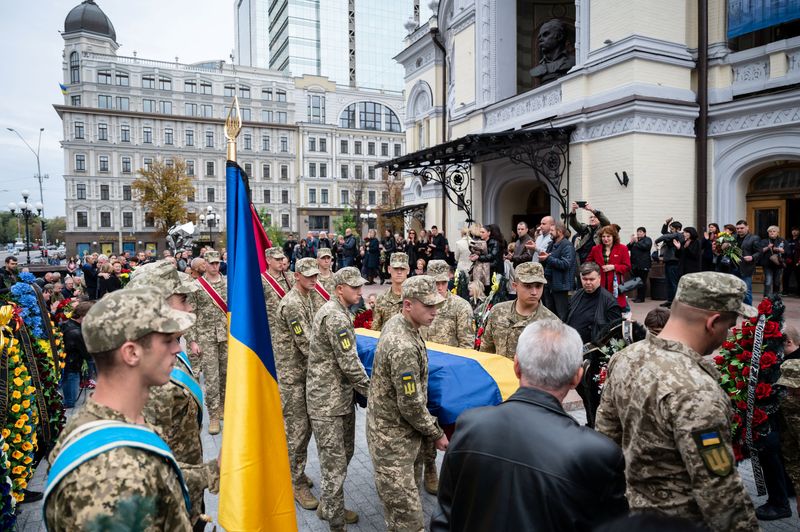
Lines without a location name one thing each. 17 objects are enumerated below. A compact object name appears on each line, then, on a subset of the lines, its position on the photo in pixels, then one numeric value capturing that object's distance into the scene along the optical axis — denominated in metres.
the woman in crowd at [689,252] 10.64
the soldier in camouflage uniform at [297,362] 4.99
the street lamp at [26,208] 22.03
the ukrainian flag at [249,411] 2.97
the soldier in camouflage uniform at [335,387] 4.34
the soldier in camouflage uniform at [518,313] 5.18
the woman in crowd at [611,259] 8.52
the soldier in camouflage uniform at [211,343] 7.21
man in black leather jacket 1.89
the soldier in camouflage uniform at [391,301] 6.89
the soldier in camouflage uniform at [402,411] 3.67
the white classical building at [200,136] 57.47
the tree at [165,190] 47.59
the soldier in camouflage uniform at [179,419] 2.91
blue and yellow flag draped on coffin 4.32
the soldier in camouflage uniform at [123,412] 1.69
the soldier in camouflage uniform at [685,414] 2.25
